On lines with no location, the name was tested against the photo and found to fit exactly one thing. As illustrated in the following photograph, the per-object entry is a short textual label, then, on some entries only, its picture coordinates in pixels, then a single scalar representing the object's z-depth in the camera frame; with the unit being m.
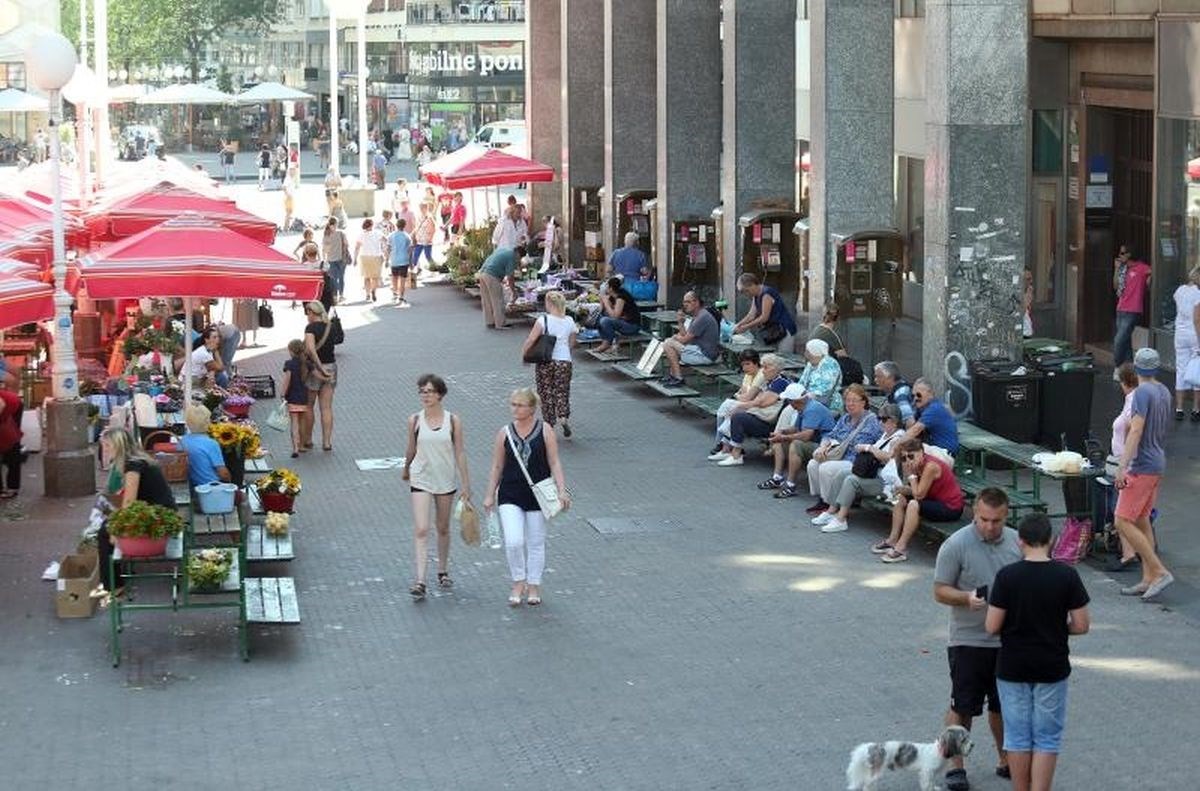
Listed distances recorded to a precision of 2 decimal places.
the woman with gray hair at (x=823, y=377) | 20.30
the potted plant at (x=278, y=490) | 17.27
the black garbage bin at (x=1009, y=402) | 20.31
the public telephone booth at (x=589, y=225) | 37.62
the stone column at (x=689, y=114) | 32.47
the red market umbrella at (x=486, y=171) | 38.56
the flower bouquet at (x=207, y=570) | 14.09
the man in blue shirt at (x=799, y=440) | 19.41
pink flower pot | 14.30
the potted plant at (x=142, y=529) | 14.27
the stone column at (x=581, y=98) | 40.09
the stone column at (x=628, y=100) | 35.88
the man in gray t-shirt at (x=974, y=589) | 10.96
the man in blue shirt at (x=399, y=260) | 37.25
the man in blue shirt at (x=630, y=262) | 32.72
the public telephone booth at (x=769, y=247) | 29.42
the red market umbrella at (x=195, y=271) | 19.75
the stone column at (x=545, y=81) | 43.22
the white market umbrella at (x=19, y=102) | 61.97
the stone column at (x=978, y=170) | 20.81
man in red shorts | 15.32
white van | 76.00
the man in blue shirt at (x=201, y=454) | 16.45
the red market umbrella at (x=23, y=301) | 17.44
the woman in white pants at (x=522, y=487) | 15.24
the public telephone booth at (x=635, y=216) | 35.38
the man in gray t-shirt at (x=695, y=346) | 25.30
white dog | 10.68
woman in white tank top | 15.70
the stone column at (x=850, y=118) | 26.11
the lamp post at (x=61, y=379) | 19.95
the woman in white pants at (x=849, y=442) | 18.14
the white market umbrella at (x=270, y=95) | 71.69
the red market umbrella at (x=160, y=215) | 26.20
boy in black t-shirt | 10.05
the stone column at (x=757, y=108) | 29.55
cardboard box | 15.11
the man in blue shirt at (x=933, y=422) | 17.89
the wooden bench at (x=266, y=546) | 16.09
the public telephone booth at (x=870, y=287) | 25.81
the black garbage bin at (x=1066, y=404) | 20.44
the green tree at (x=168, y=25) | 93.44
